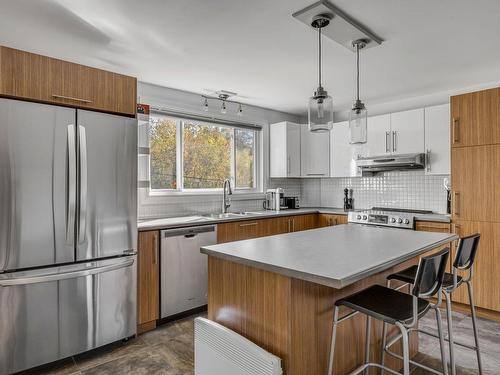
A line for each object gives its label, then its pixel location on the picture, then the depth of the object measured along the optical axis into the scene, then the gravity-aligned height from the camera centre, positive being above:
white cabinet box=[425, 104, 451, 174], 3.63 +0.54
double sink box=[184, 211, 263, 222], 3.44 -0.32
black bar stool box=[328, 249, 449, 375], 1.41 -0.57
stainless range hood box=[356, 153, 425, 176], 3.78 +0.29
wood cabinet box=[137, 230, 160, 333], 2.84 -0.81
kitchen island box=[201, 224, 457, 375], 1.49 -0.51
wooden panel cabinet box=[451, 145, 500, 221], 3.09 +0.04
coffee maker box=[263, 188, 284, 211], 4.61 -0.17
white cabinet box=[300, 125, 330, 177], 4.80 +0.49
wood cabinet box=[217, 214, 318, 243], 3.49 -0.46
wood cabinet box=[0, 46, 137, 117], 2.17 +0.76
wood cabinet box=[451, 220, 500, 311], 3.07 -0.77
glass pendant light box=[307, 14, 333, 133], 2.06 +0.49
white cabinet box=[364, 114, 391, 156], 4.09 +0.65
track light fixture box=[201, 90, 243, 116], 3.96 +1.12
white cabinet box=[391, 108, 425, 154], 3.82 +0.66
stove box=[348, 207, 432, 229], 3.62 -0.35
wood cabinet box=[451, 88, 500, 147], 3.08 +0.66
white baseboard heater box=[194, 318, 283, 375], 1.47 -0.82
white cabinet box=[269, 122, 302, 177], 4.68 +0.55
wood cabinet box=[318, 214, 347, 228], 4.27 -0.43
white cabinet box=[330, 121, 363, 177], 4.47 +0.48
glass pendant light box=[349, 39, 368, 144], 2.25 +0.44
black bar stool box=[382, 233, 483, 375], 1.86 -0.54
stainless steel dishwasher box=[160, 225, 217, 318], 3.01 -0.76
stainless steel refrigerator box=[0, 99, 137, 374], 2.14 -0.30
